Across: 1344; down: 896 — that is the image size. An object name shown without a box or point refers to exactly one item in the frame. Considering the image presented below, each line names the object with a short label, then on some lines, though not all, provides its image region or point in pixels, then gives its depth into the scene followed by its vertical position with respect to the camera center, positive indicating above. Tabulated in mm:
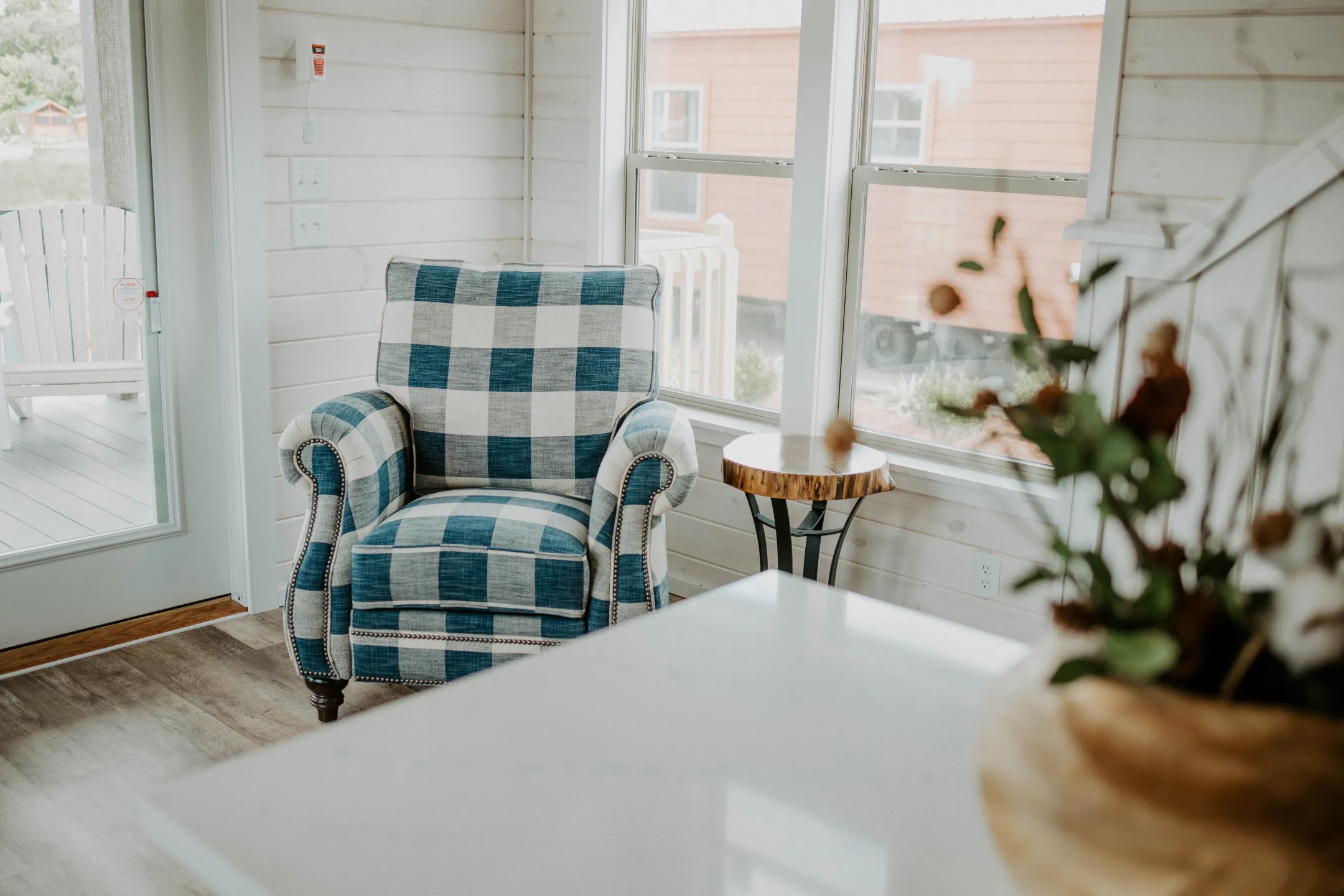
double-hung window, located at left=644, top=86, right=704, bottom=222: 3588 +185
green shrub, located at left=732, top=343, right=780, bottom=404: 3451 -493
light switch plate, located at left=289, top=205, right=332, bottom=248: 3326 -98
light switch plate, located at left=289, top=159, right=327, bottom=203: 3309 +32
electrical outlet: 2896 -878
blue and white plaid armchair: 2529 -646
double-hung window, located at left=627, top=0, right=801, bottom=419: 3348 +47
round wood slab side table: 2633 -597
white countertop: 924 -506
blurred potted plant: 691 -285
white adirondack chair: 2959 -297
